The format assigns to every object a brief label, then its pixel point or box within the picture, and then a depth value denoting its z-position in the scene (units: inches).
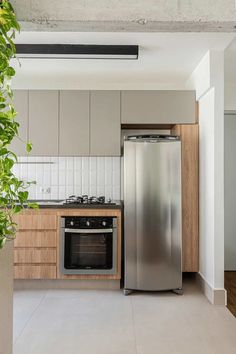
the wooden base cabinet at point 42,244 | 148.1
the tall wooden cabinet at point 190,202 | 154.9
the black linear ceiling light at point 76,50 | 131.0
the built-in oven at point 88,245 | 147.3
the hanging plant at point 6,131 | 54.7
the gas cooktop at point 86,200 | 154.7
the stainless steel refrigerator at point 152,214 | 142.8
